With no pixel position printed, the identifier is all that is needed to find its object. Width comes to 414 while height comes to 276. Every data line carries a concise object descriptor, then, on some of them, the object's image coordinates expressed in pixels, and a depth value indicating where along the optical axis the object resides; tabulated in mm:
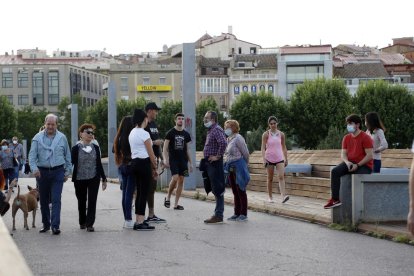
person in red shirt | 11336
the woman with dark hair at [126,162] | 11398
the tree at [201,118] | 80688
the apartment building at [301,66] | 117812
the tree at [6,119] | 90562
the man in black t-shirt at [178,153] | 14695
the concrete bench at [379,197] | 10836
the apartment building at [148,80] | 131000
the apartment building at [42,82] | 139750
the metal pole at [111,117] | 36625
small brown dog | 11133
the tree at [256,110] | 77000
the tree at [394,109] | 72938
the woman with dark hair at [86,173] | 11242
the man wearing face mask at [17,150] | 26781
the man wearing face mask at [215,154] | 12344
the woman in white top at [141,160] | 11211
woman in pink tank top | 15586
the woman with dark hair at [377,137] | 12719
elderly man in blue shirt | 10852
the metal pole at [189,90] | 22312
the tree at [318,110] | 75062
